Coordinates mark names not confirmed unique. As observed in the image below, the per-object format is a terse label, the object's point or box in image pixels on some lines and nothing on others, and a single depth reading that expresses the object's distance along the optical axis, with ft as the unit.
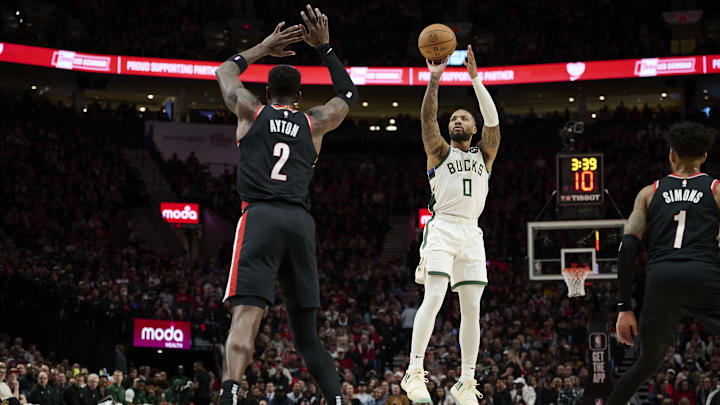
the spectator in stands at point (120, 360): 78.95
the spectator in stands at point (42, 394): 60.49
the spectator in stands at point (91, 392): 62.64
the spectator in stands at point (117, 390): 64.54
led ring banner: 125.29
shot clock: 68.95
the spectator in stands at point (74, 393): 61.75
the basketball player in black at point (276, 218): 21.22
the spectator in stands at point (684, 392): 65.51
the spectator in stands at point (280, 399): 67.83
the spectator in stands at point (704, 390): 64.44
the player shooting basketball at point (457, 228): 28.89
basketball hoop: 66.90
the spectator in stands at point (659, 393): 65.87
